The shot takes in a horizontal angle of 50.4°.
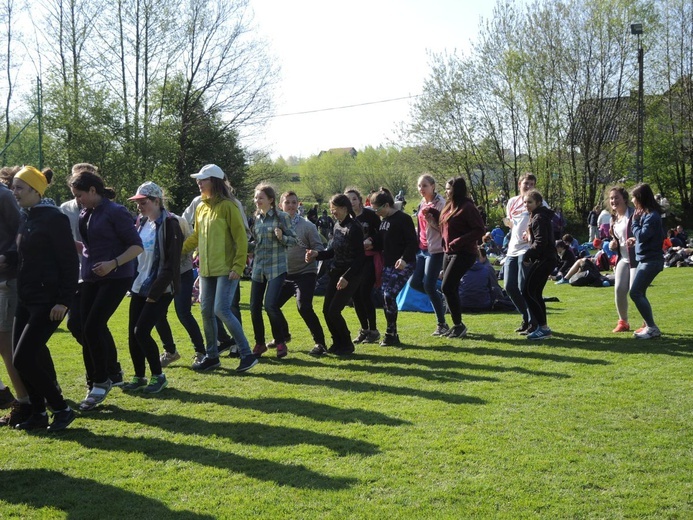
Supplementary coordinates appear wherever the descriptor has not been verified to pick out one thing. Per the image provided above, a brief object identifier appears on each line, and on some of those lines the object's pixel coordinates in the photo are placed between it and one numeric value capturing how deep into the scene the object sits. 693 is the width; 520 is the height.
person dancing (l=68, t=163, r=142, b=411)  6.12
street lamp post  26.23
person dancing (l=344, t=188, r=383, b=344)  9.30
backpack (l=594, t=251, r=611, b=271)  19.58
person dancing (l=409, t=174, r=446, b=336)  9.49
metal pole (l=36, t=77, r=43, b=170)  21.61
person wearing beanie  5.36
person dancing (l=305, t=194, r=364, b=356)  8.56
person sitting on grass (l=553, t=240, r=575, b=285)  17.73
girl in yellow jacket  7.39
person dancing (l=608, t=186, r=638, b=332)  9.38
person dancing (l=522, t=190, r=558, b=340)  8.88
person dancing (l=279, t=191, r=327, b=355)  8.66
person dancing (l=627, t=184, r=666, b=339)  8.92
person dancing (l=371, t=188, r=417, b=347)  9.02
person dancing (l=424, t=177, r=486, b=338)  9.07
